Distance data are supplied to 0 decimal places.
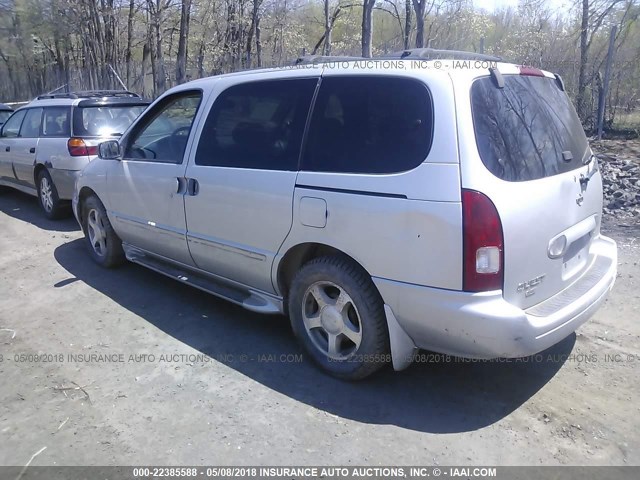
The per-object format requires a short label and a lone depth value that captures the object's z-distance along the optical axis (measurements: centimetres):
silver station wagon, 726
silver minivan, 280
